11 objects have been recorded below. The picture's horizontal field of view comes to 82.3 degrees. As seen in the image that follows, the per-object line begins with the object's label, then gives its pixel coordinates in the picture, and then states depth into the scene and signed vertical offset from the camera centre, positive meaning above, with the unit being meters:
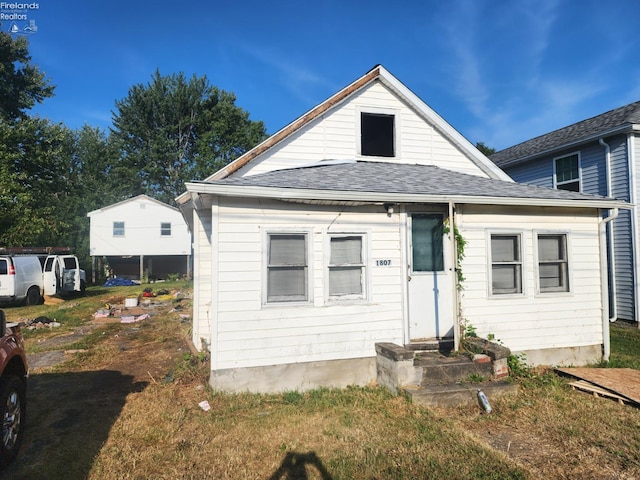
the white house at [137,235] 25.70 +1.51
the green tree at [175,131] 36.78 +12.77
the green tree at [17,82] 29.52 +14.73
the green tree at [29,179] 17.94 +4.98
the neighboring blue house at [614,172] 10.66 +2.61
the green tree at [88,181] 30.74 +7.64
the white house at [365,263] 5.68 -0.16
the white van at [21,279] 14.15 -0.91
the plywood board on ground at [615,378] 5.52 -2.10
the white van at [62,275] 16.20 -0.86
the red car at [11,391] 3.54 -1.39
